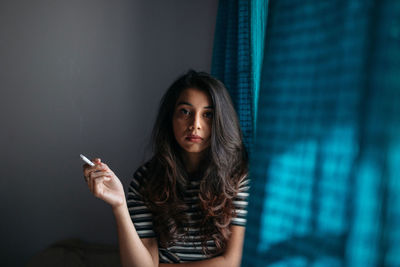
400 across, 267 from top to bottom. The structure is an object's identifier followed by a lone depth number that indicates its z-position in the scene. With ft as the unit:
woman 3.38
